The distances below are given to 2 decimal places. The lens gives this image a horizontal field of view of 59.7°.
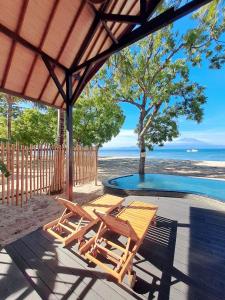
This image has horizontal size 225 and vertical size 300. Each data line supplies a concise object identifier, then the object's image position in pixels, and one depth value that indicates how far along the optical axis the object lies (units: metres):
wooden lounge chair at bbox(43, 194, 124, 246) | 3.60
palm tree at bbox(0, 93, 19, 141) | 13.76
